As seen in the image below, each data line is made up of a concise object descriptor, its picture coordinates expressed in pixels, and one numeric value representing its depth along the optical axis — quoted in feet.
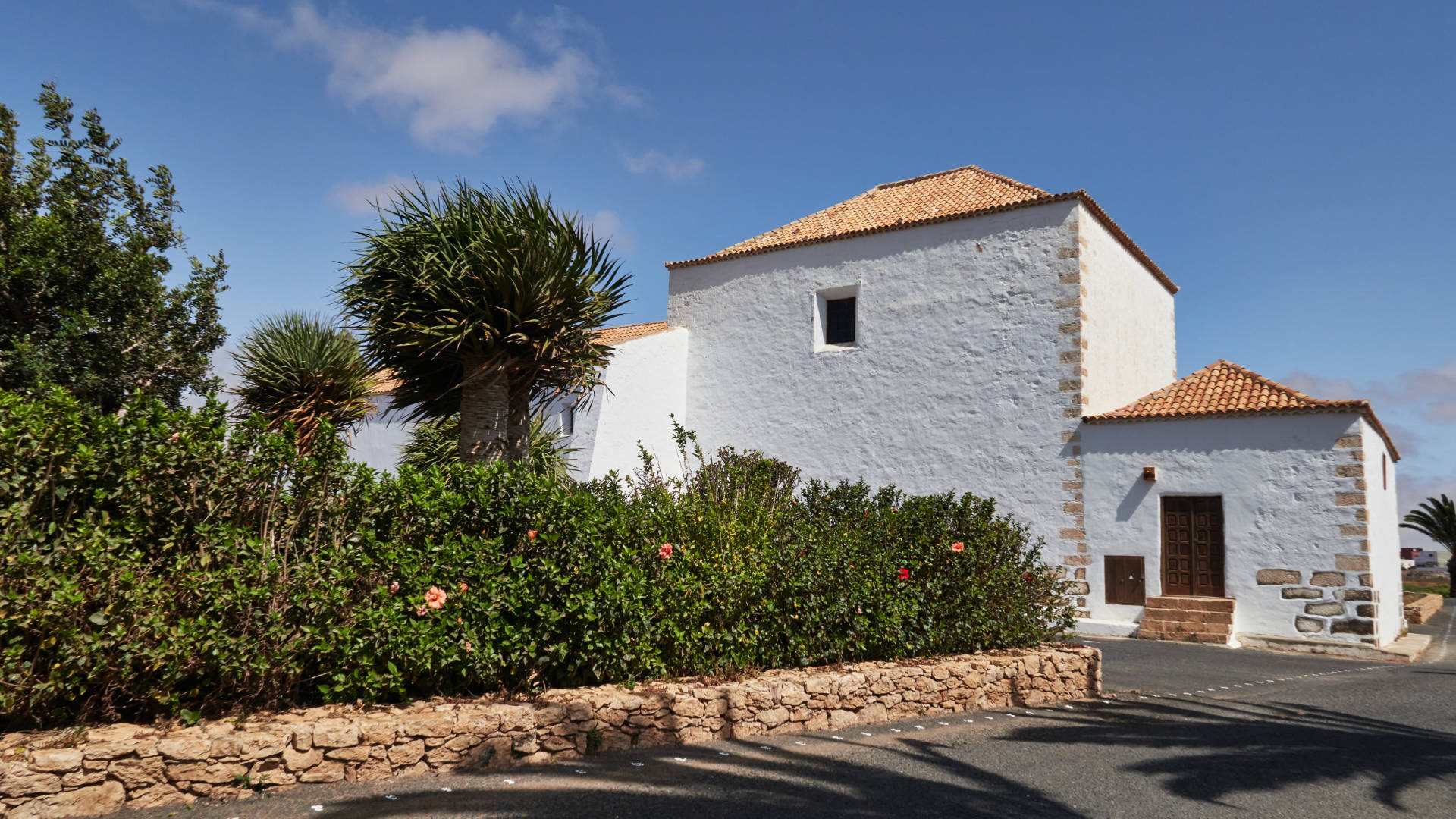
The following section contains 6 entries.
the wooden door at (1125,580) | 45.32
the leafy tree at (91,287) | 36.47
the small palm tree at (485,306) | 29.32
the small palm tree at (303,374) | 38.11
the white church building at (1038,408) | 42.47
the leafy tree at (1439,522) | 101.50
